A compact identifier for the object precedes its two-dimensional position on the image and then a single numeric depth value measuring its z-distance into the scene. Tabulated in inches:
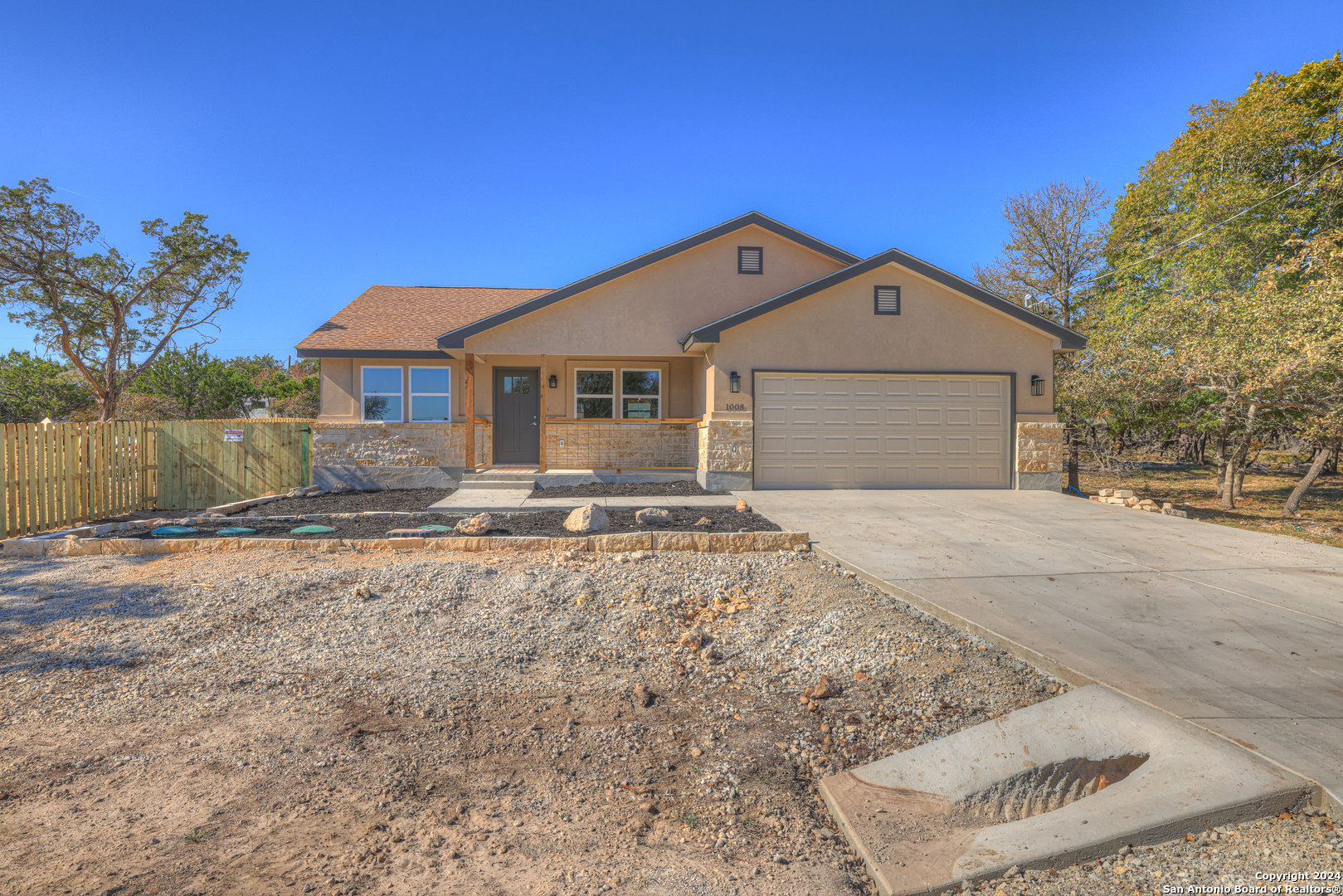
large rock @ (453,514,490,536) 295.9
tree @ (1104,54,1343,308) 595.2
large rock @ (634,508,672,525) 315.0
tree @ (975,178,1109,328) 716.7
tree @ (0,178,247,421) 646.5
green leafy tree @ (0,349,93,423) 746.8
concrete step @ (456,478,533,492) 490.0
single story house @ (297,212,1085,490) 484.1
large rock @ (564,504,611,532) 300.0
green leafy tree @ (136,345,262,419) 813.2
